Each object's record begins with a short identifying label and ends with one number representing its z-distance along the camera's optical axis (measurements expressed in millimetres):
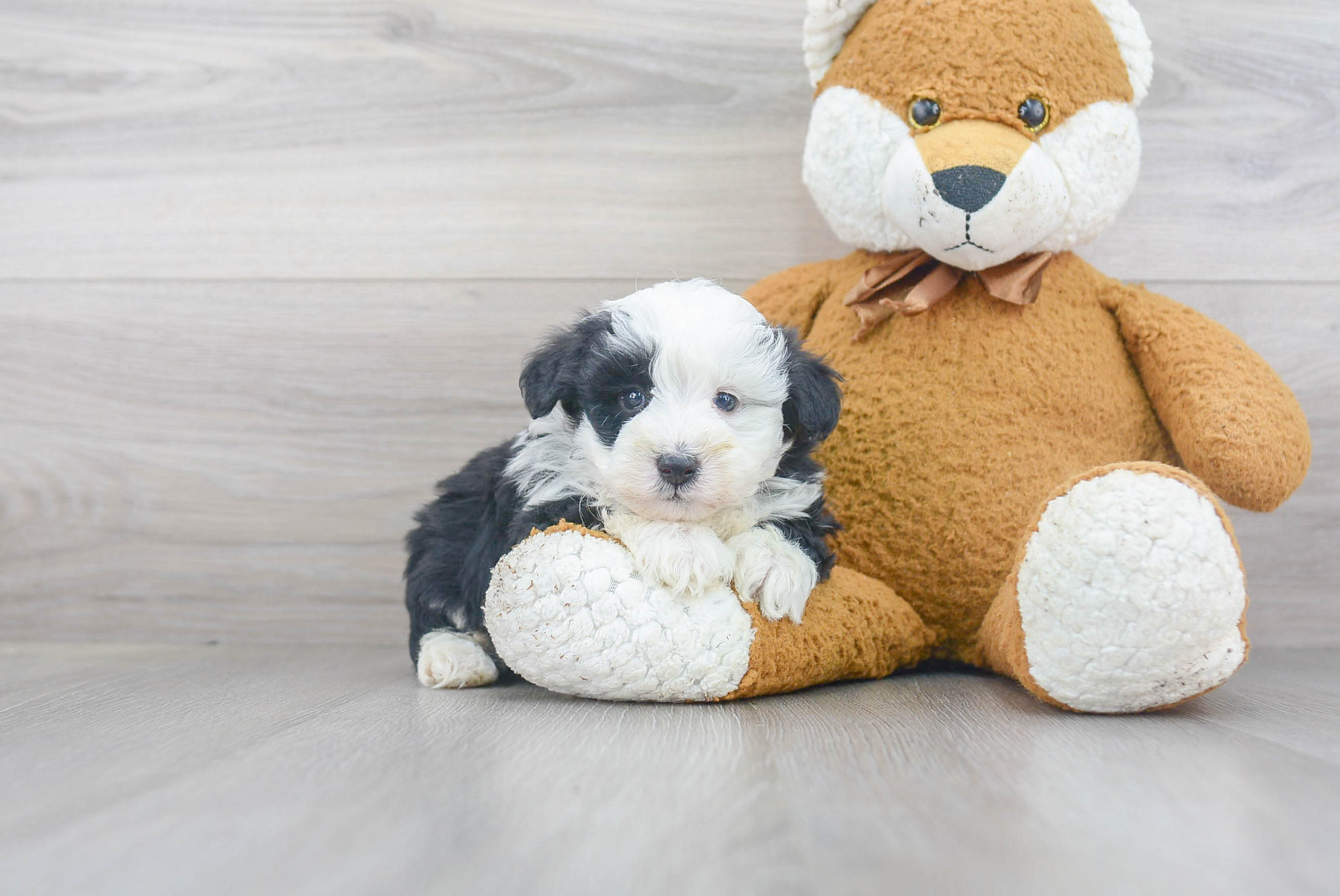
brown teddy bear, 1042
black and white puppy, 1049
